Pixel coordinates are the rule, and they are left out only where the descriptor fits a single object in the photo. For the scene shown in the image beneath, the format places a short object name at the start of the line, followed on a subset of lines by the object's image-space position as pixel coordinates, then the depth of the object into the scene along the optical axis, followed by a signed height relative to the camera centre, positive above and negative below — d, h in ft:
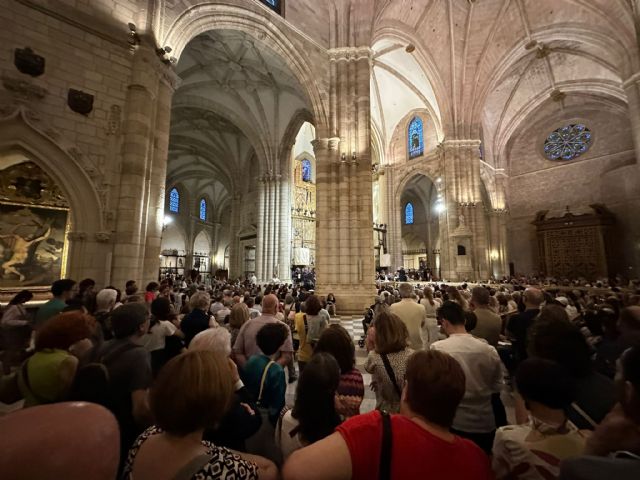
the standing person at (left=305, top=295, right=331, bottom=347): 12.59 -2.04
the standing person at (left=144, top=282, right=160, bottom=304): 19.09 -1.31
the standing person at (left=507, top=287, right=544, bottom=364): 11.05 -1.89
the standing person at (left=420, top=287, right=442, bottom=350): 13.53 -2.62
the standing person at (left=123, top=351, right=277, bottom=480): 3.40 -1.88
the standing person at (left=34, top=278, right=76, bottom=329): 12.41 -1.26
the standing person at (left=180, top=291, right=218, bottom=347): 10.18 -1.73
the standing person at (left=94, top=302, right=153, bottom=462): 5.93 -2.20
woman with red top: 3.20 -2.01
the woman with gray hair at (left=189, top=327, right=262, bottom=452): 5.04 -2.64
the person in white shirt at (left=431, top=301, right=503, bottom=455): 6.80 -2.69
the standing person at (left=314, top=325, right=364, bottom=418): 5.87 -2.09
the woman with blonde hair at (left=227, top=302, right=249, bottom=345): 11.73 -1.76
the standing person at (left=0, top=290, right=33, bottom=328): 12.04 -1.69
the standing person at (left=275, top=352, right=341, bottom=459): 4.49 -2.01
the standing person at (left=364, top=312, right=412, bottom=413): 6.88 -2.13
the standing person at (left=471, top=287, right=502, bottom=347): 11.34 -1.86
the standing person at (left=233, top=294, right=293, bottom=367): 9.45 -2.33
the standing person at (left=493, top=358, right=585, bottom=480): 3.96 -2.28
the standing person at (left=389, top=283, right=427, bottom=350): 12.36 -1.88
